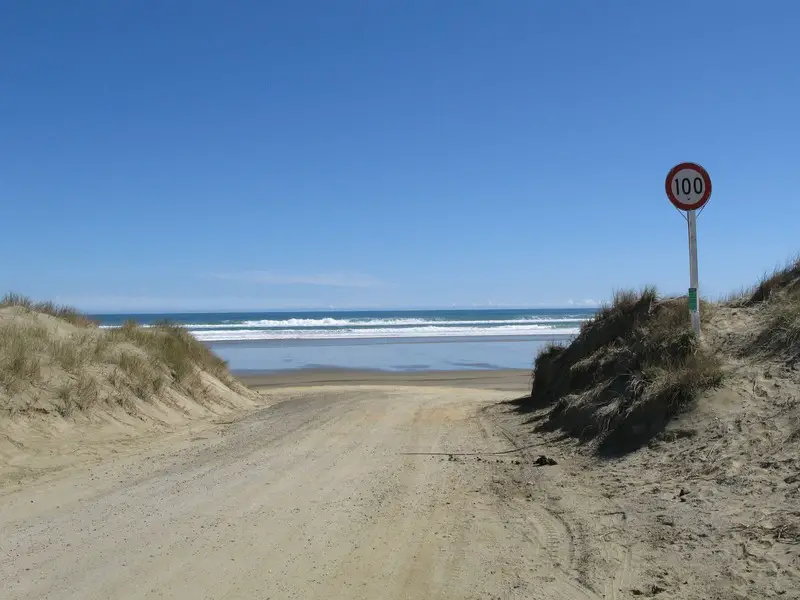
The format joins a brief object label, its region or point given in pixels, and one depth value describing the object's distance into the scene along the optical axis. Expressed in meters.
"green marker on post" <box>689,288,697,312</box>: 9.42
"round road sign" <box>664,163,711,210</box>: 9.61
